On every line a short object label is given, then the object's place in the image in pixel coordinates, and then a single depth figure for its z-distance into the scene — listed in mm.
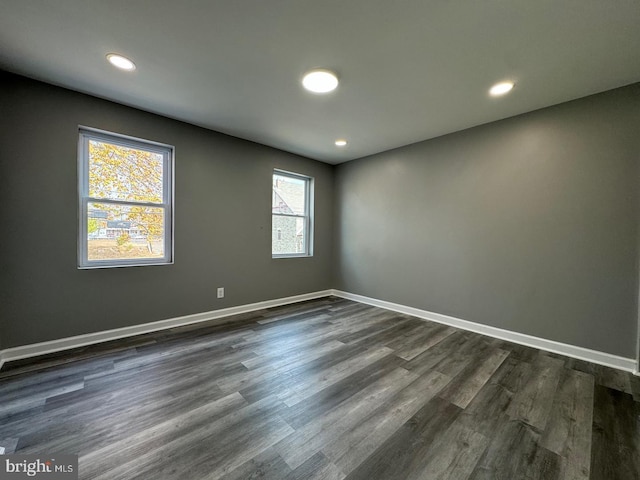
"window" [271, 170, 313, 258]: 4211
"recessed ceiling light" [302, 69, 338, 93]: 2123
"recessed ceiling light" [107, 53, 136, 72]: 1956
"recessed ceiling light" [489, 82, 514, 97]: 2230
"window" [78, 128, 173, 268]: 2590
